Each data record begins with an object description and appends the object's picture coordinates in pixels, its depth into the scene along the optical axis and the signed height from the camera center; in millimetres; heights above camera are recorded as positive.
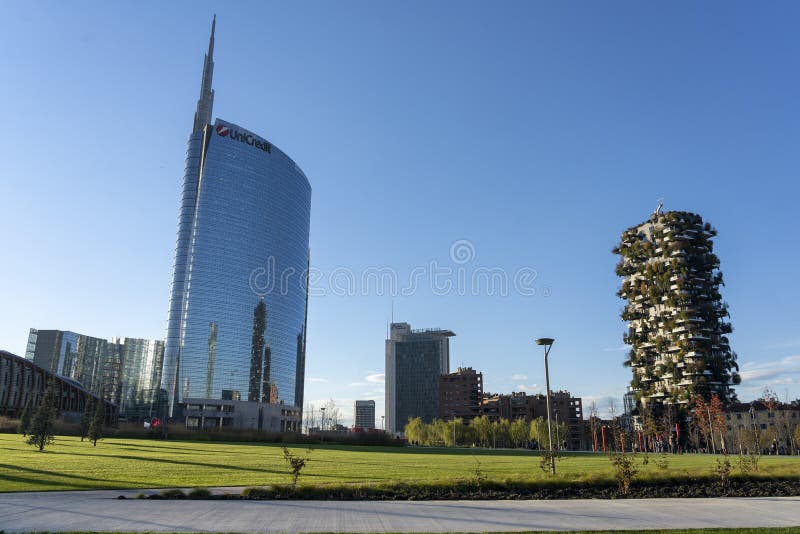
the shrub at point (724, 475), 23397 -2527
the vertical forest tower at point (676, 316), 119062 +22054
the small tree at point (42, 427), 50031 -1041
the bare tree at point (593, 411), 112688 +798
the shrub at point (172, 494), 19438 -2688
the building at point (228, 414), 174875 +344
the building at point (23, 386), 121562 +6809
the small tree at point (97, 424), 60469 -939
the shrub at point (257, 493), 19875 -2732
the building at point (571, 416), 185250 -346
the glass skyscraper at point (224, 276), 175250 +44465
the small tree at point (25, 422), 72900 -869
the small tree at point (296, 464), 20875 -1782
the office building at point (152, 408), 179925 +2303
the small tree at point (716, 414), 76688 +145
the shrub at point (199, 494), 19656 -2713
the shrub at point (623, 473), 21578 -2247
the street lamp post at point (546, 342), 29000 +3690
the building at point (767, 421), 107250 -1205
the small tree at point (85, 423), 75188 -1032
